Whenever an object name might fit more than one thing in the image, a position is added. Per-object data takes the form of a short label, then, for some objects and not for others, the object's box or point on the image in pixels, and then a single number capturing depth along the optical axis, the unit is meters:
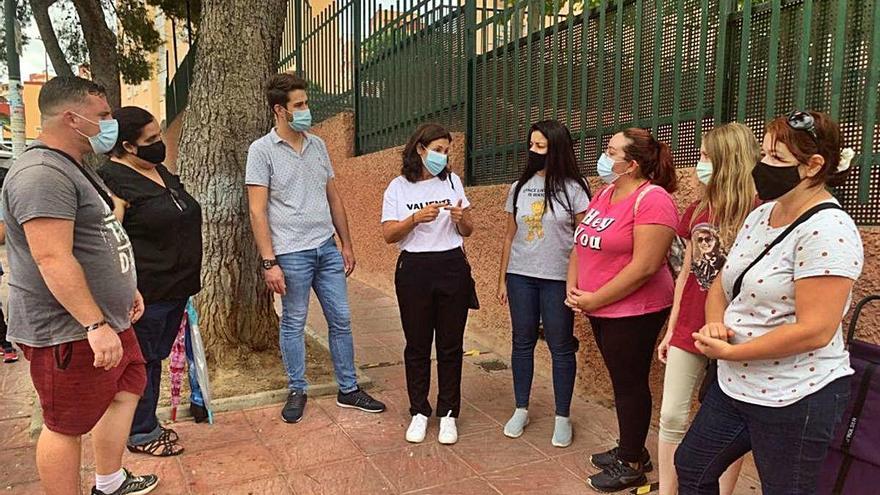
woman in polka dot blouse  1.72
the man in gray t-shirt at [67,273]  2.17
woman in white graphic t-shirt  3.41
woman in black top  3.04
